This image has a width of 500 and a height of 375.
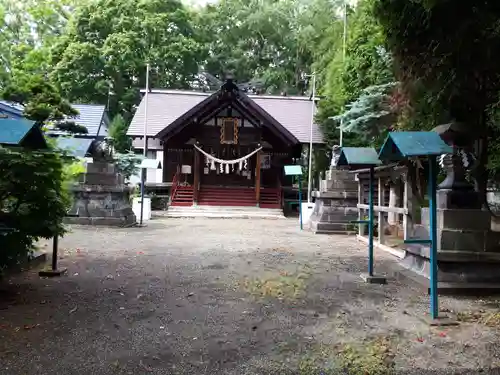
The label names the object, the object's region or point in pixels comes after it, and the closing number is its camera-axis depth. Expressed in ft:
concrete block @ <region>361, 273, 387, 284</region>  20.68
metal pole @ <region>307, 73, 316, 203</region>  59.93
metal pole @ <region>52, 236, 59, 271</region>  20.22
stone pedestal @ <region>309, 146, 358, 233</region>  42.19
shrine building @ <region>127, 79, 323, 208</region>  71.77
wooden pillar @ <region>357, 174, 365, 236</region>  37.45
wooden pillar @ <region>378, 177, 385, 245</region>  32.48
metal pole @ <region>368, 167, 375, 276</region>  21.08
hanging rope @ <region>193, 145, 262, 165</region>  72.84
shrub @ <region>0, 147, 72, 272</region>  16.85
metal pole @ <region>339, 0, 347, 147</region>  59.57
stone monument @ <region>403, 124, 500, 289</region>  18.86
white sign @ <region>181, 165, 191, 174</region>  77.32
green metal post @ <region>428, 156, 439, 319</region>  15.23
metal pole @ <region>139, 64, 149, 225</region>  71.10
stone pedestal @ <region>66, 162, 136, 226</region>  43.14
